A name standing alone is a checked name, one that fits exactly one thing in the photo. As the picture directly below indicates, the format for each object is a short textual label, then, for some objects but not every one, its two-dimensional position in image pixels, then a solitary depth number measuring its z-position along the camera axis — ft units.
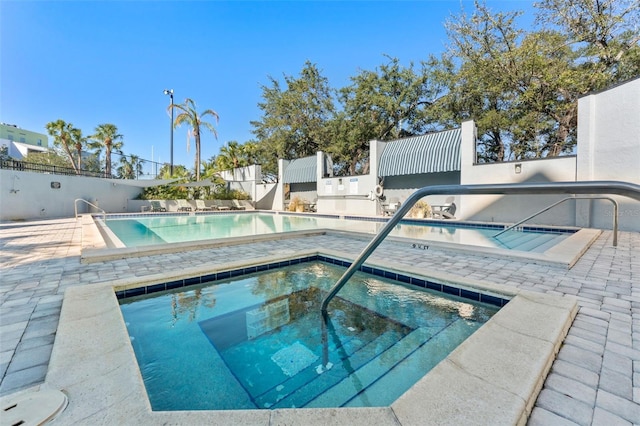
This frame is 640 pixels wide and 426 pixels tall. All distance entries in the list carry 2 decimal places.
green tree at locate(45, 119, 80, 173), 73.10
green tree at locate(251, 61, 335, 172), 76.74
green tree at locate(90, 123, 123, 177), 76.23
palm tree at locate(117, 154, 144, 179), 119.96
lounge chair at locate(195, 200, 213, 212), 65.15
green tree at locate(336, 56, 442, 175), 66.54
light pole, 67.05
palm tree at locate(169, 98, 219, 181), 68.49
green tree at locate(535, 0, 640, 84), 41.75
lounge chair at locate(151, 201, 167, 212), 61.55
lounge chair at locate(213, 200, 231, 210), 68.14
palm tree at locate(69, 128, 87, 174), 76.31
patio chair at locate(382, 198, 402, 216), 48.95
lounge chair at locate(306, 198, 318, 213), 64.21
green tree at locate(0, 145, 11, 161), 111.61
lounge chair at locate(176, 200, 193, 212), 63.67
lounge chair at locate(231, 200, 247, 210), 72.30
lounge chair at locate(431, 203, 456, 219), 42.70
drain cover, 4.37
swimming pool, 25.95
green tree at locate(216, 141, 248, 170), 84.48
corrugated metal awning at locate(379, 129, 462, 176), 43.80
